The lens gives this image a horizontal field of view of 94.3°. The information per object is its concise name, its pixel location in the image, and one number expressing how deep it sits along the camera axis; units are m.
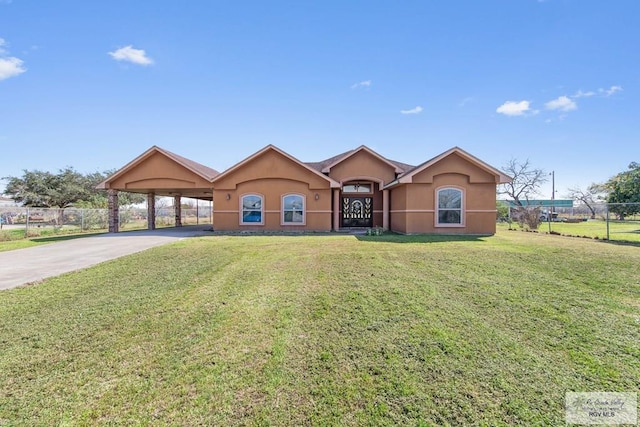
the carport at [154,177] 17.17
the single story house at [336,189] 15.02
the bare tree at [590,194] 45.47
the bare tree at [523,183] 42.31
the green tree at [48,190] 35.69
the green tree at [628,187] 24.89
